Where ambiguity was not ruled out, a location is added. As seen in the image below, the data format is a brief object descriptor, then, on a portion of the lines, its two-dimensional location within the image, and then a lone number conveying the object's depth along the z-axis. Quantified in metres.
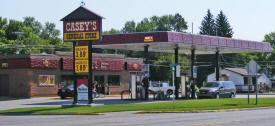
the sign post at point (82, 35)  31.84
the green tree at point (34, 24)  125.81
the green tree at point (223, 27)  113.88
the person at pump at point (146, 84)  40.54
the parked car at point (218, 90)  43.74
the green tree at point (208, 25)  117.56
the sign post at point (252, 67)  32.53
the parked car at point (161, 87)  54.39
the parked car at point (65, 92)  46.28
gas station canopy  38.88
